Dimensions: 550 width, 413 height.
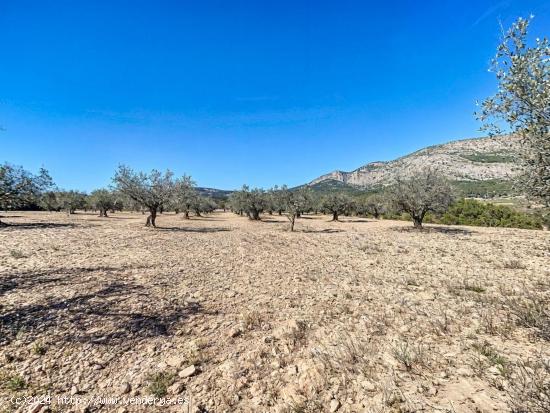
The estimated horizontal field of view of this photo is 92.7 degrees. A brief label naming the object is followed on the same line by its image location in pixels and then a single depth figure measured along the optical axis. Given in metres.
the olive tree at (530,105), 5.18
